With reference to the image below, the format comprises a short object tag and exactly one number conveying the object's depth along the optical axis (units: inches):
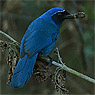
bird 307.8
